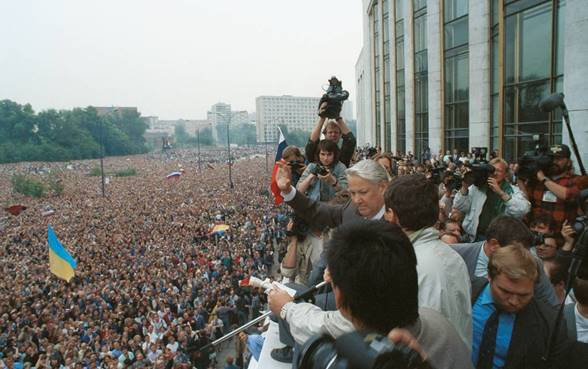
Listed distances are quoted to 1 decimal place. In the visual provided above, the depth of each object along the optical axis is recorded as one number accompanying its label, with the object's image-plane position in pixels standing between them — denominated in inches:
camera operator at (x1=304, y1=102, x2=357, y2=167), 205.3
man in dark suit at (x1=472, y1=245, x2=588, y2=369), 93.5
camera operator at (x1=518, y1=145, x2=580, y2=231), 173.6
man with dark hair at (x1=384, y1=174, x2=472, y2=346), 82.7
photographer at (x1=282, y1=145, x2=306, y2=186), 188.7
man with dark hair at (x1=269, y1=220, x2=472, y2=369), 63.1
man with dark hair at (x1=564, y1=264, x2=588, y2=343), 112.0
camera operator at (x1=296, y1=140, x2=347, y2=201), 176.2
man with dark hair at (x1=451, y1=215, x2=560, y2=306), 124.3
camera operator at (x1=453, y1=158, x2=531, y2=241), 184.4
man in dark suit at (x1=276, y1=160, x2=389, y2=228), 119.4
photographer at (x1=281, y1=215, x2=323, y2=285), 171.0
